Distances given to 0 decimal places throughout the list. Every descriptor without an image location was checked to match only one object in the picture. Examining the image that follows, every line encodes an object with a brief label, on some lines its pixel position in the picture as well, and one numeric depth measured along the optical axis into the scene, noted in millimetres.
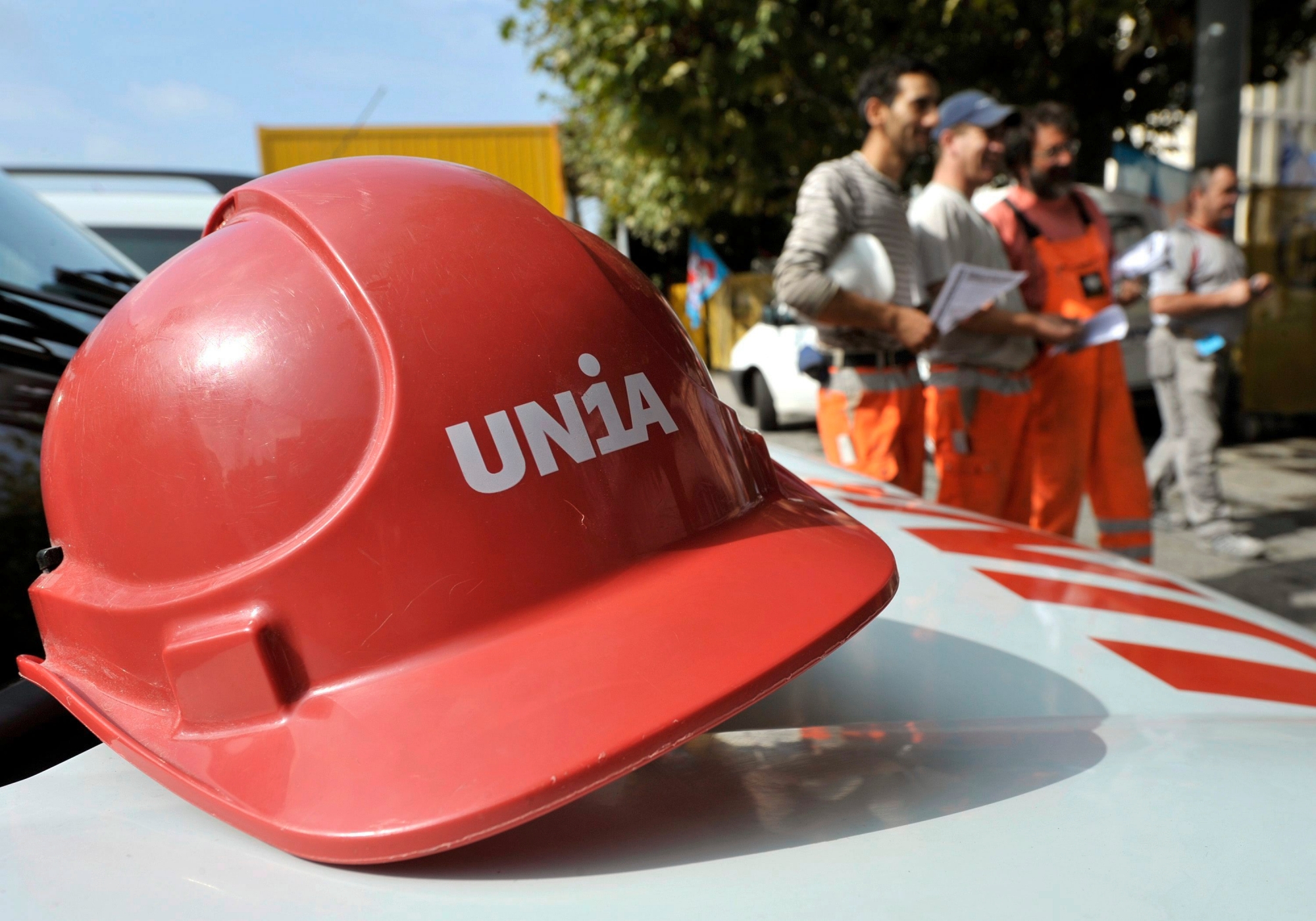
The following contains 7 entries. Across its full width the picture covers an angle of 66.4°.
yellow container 10281
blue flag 15547
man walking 5758
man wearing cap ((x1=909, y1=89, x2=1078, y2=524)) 3662
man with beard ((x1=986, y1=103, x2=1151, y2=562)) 3979
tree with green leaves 8664
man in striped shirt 3156
